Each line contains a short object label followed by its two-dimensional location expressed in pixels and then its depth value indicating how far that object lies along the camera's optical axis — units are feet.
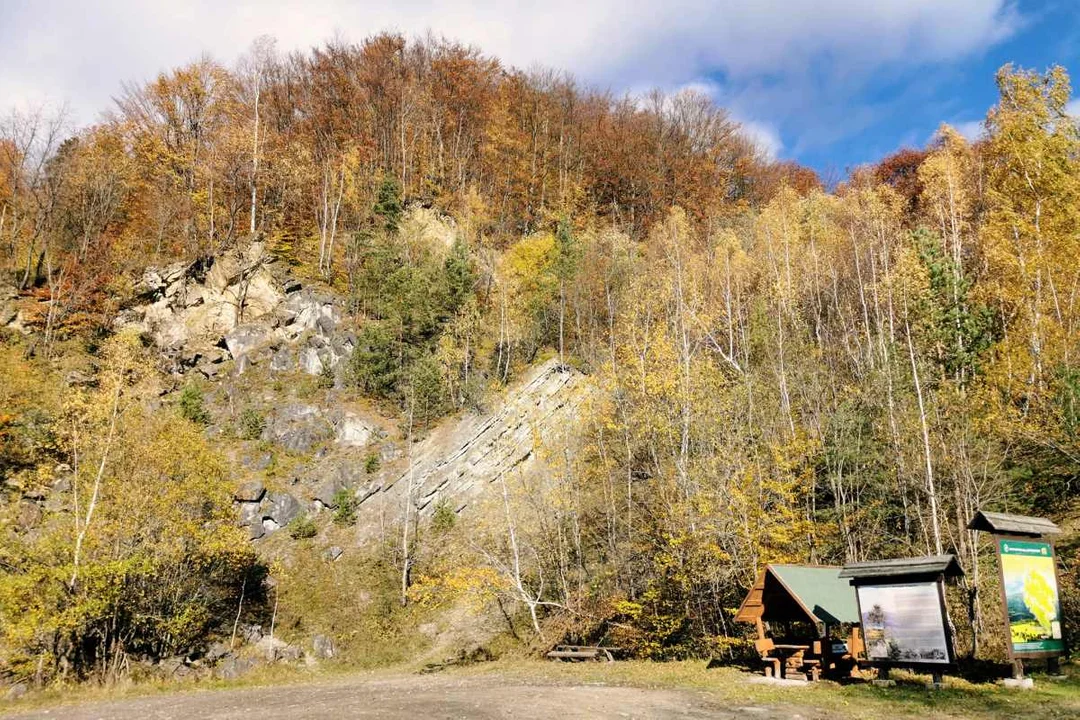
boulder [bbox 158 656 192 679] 69.67
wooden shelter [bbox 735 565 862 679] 45.01
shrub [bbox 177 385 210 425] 103.65
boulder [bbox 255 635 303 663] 75.87
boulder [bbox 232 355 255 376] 116.78
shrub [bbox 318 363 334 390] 113.60
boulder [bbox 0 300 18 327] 118.42
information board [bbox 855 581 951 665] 37.86
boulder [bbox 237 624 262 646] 77.97
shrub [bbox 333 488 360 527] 94.79
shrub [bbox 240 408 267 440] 104.42
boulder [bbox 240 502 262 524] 93.73
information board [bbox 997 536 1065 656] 37.42
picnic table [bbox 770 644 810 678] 46.34
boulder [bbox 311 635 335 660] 77.25
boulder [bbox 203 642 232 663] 73.97
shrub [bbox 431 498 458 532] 93.04
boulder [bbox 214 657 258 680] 71.61
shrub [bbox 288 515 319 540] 92.53
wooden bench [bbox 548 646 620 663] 63.98
